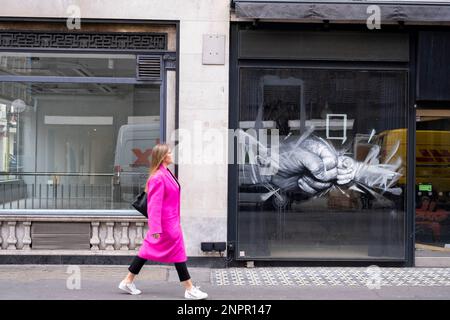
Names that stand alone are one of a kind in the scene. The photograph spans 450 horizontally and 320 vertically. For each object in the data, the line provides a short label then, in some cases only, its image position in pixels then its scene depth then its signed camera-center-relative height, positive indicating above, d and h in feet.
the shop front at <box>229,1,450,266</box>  31.22 +1.46
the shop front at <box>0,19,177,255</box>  31.14 +1.94
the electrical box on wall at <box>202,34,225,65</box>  30.78 +5.89
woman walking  23.60 -2.35
